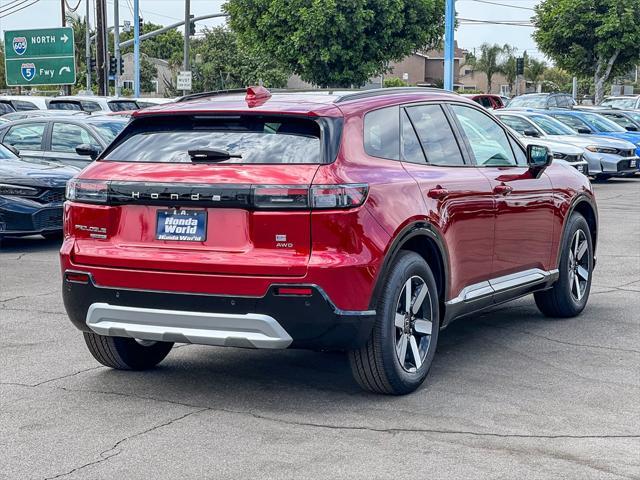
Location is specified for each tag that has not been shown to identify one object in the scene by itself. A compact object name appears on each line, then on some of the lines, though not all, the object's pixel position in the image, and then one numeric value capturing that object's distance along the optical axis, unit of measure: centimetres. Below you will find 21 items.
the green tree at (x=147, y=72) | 9862
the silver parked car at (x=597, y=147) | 2510
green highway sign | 4538
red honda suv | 584
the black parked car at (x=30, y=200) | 1340
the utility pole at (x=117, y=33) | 5153
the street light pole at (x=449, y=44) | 2914
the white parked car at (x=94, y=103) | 2938
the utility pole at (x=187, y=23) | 4672
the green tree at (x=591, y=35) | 4759
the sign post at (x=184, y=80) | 4366
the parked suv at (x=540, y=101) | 3638
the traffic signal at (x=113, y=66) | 5222
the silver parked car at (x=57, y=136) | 1695
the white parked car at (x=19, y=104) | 3098
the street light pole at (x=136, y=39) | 4678
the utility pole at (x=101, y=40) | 4219
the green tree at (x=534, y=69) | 10361
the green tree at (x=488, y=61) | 9810
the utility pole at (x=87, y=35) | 6966
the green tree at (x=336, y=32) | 4228
